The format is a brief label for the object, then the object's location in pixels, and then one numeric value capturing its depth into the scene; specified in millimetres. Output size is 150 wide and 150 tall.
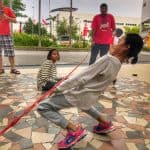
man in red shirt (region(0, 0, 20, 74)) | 3718
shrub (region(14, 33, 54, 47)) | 12460
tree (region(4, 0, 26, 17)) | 21858
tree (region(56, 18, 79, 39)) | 24168
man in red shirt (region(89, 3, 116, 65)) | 3445
